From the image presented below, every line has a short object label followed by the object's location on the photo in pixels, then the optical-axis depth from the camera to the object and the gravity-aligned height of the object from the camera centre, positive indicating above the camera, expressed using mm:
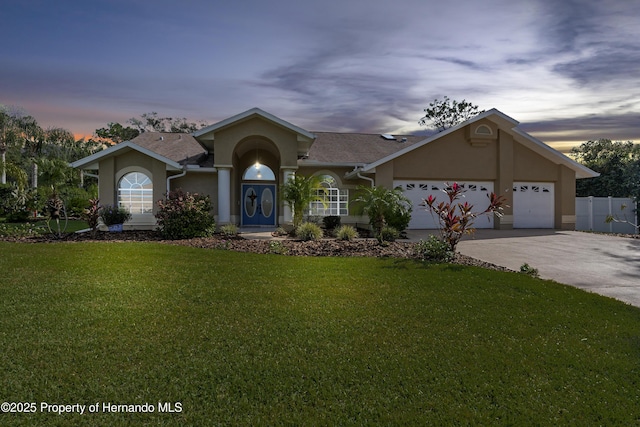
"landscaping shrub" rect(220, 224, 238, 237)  15070 -957
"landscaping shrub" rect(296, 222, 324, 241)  14117 -989
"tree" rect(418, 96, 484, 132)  39906 +9308
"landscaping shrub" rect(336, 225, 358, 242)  14047 -1031
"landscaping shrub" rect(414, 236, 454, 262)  9888 -1179
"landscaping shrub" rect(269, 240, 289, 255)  11242 -1249
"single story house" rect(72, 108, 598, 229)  17562 +1646
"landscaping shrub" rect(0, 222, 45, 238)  13925 -921
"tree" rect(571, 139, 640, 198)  24781 +1789
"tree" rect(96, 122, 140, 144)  44938 +8370
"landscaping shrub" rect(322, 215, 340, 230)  19109 -818
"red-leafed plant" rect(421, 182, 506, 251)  9984 -344
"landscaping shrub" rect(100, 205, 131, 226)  16638 -384
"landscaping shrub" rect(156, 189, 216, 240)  13406 -387
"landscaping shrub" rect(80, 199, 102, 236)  13727 -311
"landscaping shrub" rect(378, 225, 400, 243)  14156 -1047
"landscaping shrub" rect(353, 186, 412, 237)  13141 +22
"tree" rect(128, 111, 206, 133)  45078 +9353
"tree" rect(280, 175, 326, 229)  15462 +428
